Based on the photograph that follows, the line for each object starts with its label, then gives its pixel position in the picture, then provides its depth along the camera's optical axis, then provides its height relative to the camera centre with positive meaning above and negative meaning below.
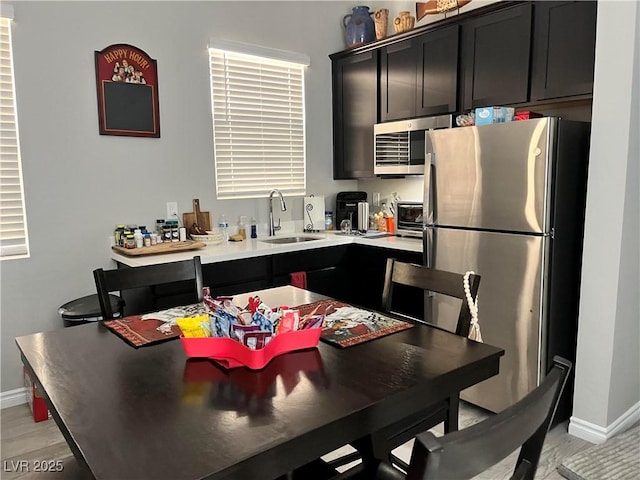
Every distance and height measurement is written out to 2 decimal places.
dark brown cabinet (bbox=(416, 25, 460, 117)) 3.11 +0.74
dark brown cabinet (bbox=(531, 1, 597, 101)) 2.44 +0.69
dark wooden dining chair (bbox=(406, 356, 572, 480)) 0.70 -0.41
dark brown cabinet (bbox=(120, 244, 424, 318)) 2.83 -0.63
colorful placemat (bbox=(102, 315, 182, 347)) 1.47 -0.48
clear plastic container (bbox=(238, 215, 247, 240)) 3.65 -0.33
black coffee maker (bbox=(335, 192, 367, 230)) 4.14 -0.20
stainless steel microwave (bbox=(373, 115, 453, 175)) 3.30 +0.28
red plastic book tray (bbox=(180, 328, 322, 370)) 1.25 -0.45
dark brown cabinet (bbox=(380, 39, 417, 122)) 3.42 +0.74
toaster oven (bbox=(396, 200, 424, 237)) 3.47 -0.27
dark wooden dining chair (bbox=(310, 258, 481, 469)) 1.42 -0.73
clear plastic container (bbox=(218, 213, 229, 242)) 3.54 -0.32
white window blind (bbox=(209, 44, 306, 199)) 3.54 +0.46
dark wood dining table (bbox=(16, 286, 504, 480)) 0.89 -0.49
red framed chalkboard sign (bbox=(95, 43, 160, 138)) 2.99 +0.59
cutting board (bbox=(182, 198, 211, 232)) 3.40 -0.24
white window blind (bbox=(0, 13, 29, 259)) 2.70 +0.09
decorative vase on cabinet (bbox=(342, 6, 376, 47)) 3.86 +1.24
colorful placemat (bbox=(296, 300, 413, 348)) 1.46 -0.47
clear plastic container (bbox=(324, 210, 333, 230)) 4.09 -0.32
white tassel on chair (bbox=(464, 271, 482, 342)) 1.64 -0.44
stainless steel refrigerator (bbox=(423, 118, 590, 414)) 2.27 -0.25
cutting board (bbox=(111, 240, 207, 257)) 2.88 -0.40
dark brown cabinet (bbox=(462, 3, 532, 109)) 2.73 +0.74
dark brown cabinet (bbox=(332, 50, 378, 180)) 3.76 +0.57
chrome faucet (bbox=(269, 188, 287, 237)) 3.80 -0.21
